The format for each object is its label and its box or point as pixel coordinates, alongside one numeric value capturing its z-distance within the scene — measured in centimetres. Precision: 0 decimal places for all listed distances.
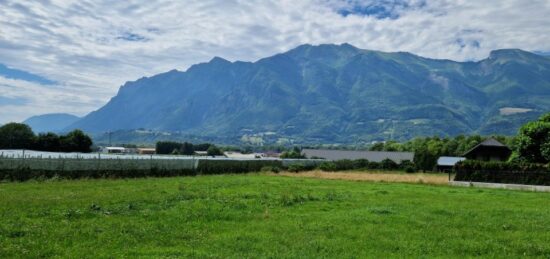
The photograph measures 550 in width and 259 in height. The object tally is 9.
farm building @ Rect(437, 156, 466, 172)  10225
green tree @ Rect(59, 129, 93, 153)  9338
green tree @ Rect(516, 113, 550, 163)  5380
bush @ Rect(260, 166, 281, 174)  7600
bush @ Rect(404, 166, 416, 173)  9369
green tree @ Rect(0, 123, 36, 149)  8962
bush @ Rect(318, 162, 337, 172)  9012
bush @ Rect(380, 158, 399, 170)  9812
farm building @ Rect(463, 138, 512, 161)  8242
